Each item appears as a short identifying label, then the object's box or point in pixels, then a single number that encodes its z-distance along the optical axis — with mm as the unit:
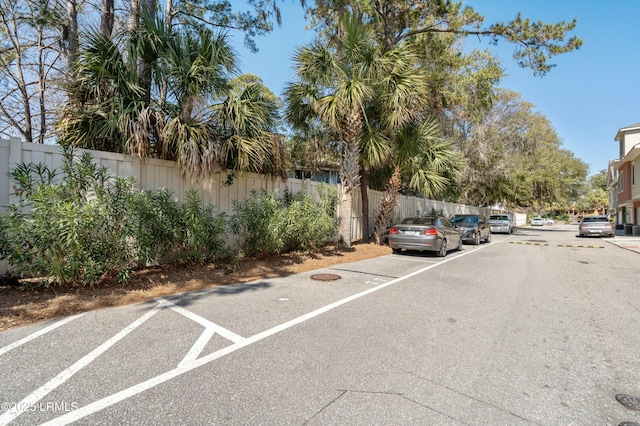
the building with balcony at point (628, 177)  23741
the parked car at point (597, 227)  22188
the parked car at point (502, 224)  27031
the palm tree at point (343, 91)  10742
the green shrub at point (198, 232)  6895
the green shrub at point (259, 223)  8406
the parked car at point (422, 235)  11305
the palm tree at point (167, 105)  6836
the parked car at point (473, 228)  16766
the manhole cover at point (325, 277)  7415
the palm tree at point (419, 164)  13180
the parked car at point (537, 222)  51550
